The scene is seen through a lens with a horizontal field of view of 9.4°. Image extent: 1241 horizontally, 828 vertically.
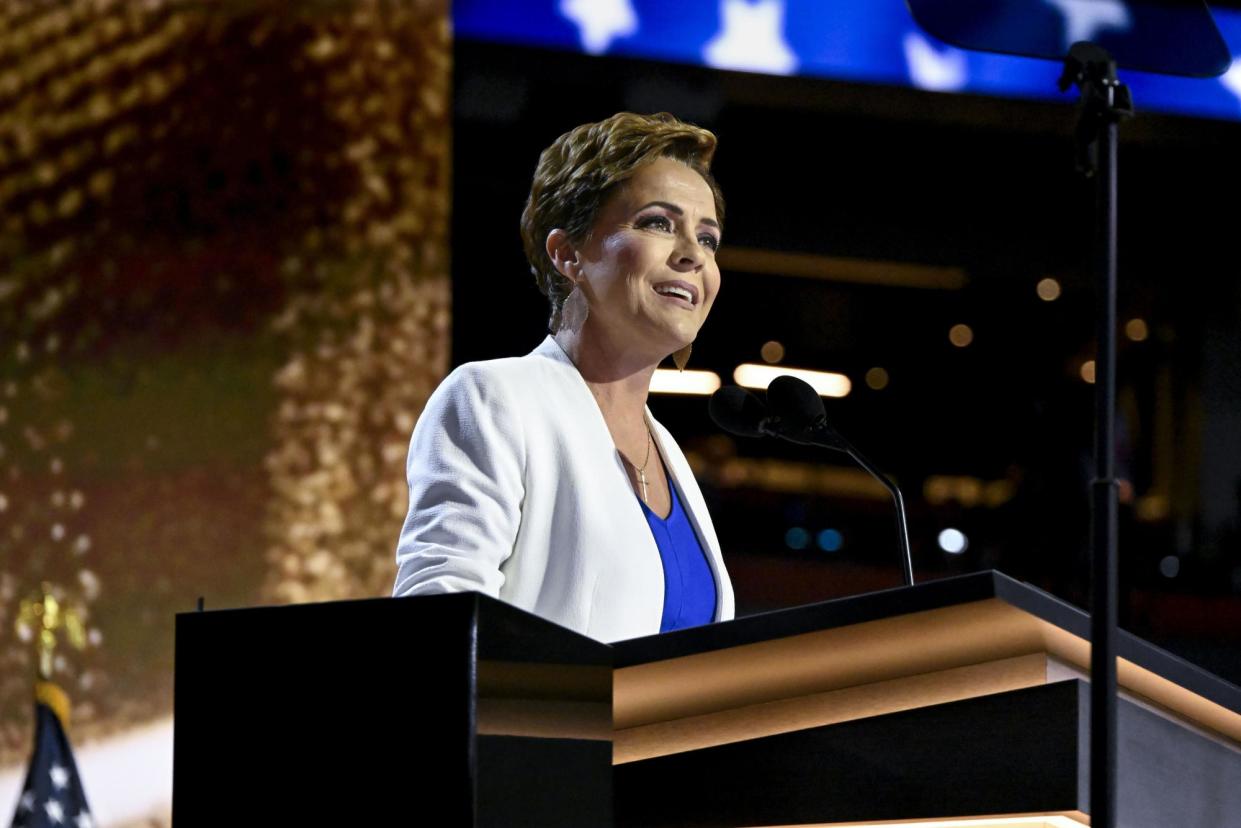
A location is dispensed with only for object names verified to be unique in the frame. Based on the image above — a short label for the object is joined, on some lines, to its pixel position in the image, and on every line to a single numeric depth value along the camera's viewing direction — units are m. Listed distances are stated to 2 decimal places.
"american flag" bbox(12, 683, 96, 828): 8.48
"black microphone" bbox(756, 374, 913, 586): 7.01
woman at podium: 6.78
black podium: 6.45
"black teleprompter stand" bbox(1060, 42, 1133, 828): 6.53
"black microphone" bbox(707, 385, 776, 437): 7.05
